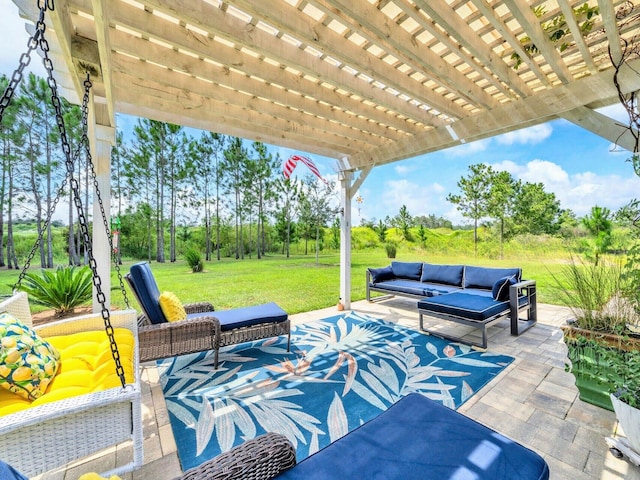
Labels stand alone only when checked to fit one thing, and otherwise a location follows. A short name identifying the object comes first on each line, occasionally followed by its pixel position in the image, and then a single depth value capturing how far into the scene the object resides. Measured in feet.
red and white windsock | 19.71
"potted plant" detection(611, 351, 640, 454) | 5.07
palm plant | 11.30
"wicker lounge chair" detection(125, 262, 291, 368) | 8.16
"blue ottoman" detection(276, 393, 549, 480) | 3.34
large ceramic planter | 6.49
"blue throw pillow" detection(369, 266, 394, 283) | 18.13
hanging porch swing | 3.86
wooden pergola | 5.77
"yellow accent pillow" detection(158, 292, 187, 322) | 9.00
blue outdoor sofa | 11.28
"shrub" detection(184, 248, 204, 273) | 21.66
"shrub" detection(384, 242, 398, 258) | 28.84
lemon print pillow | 4.50
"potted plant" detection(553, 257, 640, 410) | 6.53
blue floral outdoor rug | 6.45
